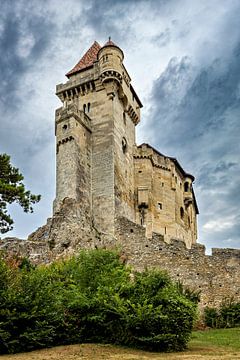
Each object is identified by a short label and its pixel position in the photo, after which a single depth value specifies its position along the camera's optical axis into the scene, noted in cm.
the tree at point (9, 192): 3150
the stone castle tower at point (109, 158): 4247
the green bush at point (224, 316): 2594
